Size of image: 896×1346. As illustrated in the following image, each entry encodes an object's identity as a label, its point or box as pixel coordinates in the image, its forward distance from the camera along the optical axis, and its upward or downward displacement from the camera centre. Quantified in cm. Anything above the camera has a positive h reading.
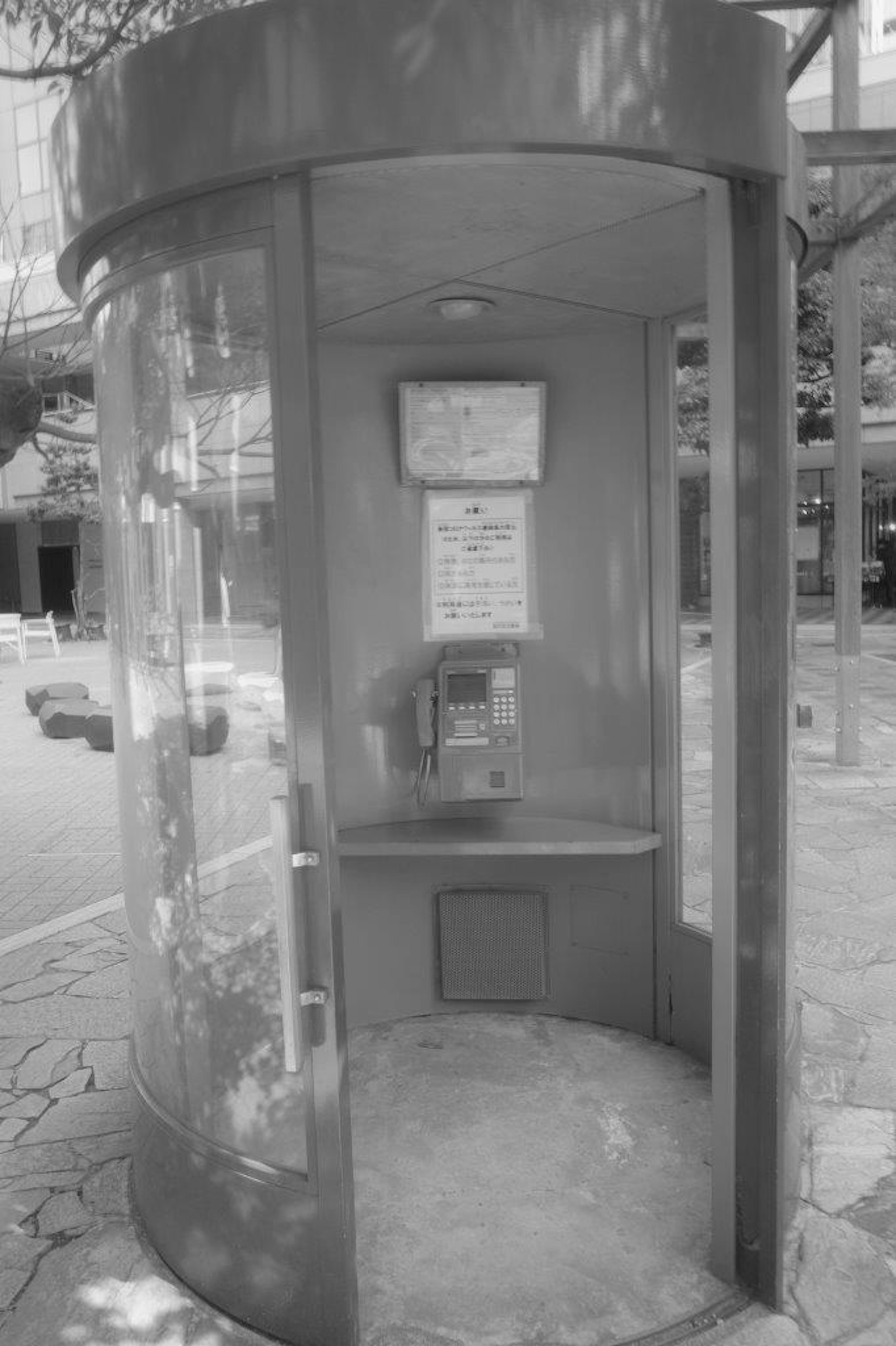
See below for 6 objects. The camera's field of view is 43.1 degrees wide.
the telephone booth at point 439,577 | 218 +1
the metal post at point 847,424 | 799 +104
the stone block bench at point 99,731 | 1046 -128
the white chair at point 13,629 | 1839 -57
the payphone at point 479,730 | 368 -48
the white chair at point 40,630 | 1908 -68
